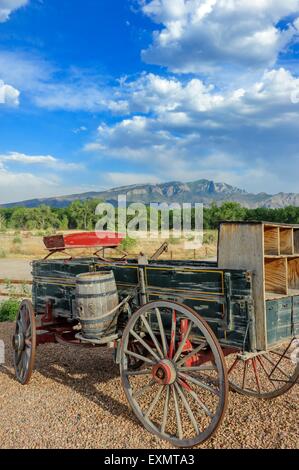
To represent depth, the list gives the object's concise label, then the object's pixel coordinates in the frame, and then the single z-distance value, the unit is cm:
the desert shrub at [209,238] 4092
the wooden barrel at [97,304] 451
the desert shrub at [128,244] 2947
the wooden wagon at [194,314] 369
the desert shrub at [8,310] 991
